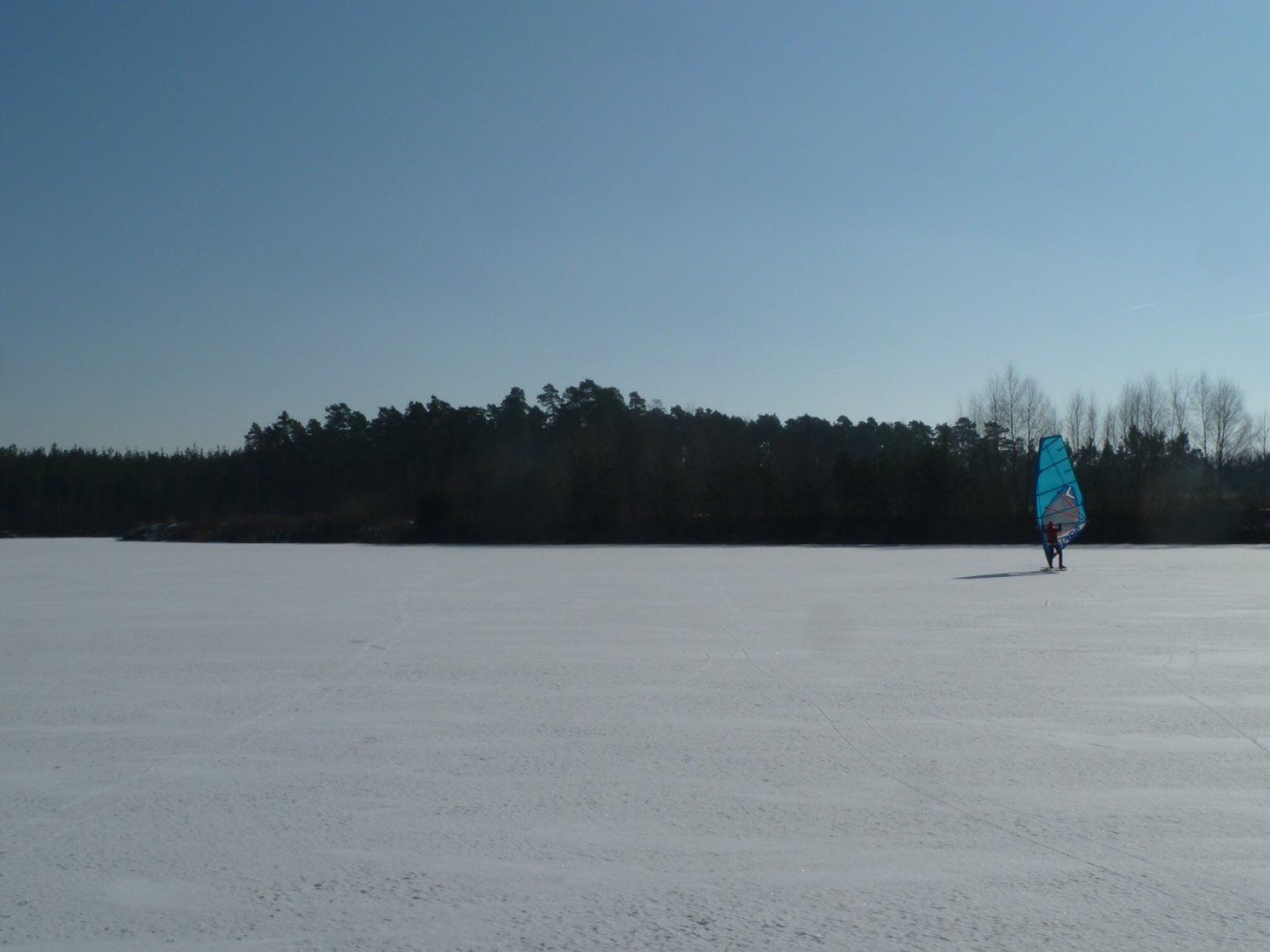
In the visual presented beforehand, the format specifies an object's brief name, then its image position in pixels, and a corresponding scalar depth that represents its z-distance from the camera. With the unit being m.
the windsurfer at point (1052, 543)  26.80
